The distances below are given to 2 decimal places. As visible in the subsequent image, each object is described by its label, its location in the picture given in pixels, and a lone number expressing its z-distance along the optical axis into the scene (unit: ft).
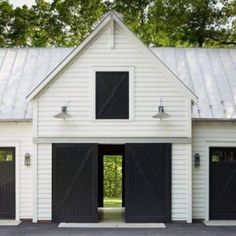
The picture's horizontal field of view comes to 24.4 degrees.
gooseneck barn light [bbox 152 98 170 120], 47.31
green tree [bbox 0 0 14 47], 93.86
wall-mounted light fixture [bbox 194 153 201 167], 50.11
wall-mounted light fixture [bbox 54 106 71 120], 47.24
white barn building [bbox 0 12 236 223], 48.47
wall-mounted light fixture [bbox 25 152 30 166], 49.78
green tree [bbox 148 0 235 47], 89.76
